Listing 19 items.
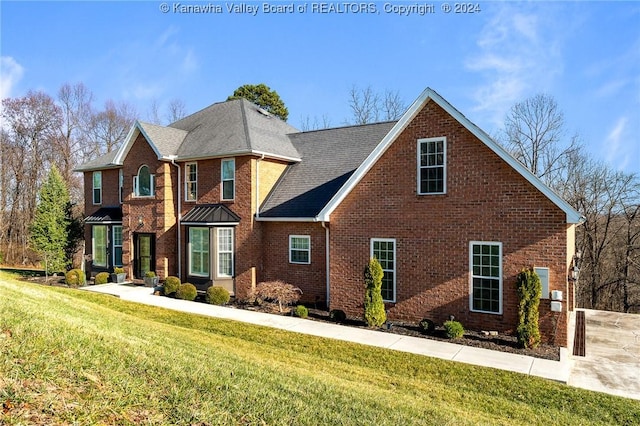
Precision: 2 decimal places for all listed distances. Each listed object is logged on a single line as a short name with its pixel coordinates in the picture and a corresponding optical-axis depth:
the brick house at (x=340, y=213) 10.89
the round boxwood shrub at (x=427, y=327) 11.27
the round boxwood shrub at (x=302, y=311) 13.17
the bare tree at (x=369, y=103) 35.88
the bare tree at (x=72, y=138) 38.62
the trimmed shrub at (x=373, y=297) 11.99
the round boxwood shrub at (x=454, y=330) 10.73
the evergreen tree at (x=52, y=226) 21.81
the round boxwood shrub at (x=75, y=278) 18.98
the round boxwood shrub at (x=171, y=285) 16.78
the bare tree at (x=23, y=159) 36.22
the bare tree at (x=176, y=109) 42.69
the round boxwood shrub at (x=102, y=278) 19.55
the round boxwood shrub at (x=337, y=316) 12.74
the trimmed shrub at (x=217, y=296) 15.42
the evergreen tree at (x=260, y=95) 37.56
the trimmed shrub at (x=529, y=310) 10.01
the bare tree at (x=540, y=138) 27.58
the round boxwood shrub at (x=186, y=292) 16.17
